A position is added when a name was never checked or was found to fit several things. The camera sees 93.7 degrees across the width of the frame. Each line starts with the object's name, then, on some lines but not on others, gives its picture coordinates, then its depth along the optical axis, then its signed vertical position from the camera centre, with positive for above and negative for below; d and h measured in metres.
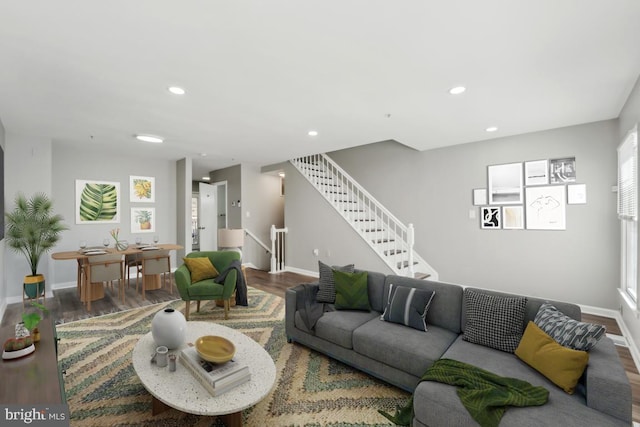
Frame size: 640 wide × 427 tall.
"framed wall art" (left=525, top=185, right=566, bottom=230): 4.09 +0.10
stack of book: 1.67 -0.90
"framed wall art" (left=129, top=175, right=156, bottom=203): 6.01 +0.64
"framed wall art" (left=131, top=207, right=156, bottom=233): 6.04 +0.00
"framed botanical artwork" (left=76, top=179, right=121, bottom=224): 5.42 +0.35
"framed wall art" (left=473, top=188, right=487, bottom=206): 4.70 +0.31
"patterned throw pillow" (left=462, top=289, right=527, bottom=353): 2.04 -0.74
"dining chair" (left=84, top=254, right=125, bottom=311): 4.08 -0.68
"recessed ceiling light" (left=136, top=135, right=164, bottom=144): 4.47 +1.25
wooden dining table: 4.12 -0.92
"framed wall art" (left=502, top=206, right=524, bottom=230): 4.41 -0.03
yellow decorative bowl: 1.83 -0.84
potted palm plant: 4.06 -0.14
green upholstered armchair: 3.59 -0.84
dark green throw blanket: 1.45 -0.91
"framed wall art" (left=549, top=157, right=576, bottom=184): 3.99 +0.61
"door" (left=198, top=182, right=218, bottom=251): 7.43 +0.05
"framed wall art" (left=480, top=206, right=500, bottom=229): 4.60 -0.02
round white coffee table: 1.57 -0.96
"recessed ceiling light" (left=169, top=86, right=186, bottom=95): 2.79 +1.23
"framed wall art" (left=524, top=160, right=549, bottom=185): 4.19 +0.61
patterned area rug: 1.93 -1.27
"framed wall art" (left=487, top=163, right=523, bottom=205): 4.42 +0.47
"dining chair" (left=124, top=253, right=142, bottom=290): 4.90 -0.68
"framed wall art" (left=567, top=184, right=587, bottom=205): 3.92 +0.27
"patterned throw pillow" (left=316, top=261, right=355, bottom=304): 2.99 -0.68
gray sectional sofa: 1.43 -0.93
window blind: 2.71 +0.37
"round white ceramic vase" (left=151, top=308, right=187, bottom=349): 2.13 -0.79
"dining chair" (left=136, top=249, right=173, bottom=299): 4.62 -0.67
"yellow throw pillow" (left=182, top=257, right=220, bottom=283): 3.87 -0.65
